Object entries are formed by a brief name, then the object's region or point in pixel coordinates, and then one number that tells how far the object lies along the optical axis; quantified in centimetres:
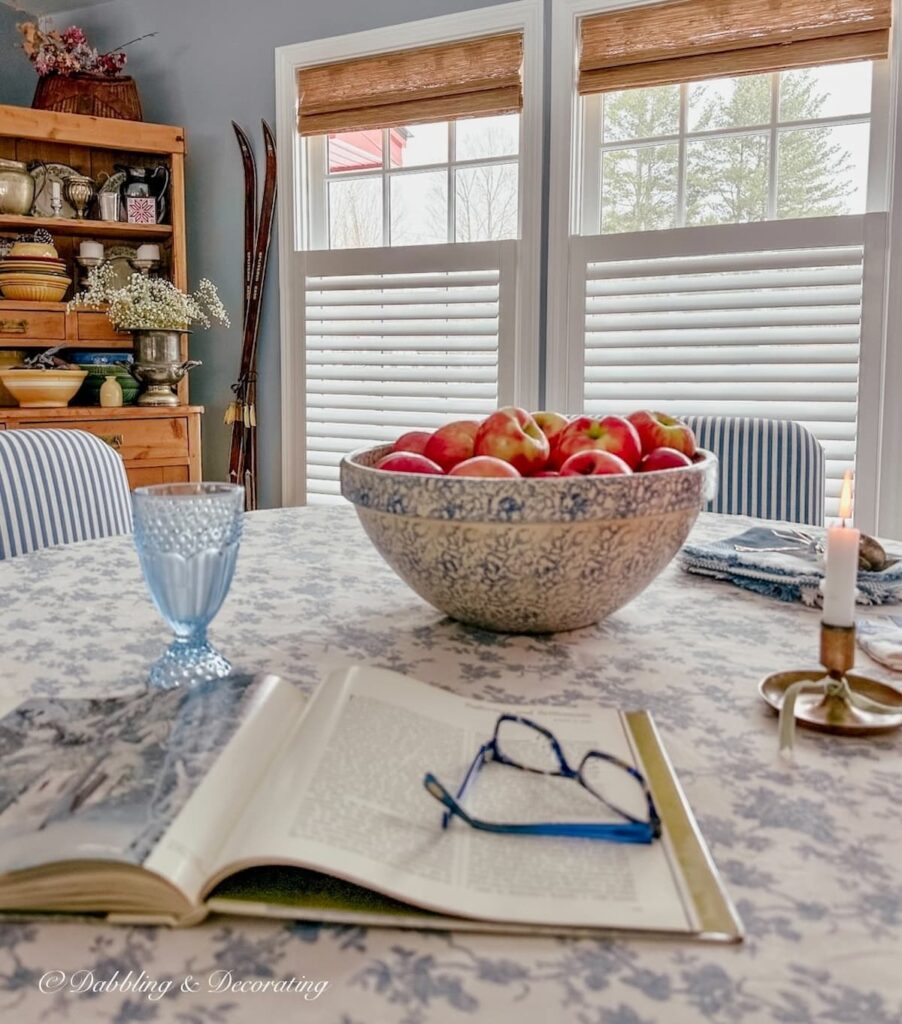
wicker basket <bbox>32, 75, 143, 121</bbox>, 304
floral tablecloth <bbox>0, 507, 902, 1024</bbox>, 37
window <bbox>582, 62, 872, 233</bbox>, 246
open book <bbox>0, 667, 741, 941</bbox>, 41
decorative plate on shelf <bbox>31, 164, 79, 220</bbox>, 308
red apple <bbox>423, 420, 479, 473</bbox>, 92
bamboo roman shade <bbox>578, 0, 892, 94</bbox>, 232
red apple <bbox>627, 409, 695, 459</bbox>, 97
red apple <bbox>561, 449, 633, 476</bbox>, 82
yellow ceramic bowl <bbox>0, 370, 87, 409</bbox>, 285
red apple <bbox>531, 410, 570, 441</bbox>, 99
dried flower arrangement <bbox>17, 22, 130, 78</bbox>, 300
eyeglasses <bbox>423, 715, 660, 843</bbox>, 47
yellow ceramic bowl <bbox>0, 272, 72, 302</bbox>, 299
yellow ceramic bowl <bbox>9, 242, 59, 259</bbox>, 300
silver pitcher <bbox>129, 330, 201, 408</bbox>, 304
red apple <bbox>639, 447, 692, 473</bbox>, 88
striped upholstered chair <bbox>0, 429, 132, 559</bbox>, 145
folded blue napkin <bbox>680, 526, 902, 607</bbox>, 102
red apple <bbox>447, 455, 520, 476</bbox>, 81
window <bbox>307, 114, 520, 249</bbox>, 288
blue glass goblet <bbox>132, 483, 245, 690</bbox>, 71
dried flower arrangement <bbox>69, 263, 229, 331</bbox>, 298
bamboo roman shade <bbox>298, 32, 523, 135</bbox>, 275
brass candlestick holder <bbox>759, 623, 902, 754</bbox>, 63
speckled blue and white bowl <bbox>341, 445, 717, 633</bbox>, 77
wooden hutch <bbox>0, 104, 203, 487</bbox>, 292
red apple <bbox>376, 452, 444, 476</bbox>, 87
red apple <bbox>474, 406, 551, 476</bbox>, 88
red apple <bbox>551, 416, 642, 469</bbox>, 91
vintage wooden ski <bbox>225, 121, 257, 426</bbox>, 309
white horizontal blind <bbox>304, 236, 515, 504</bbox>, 284
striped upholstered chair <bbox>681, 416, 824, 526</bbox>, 181
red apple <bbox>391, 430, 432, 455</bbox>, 97
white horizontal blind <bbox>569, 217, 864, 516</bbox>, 240
